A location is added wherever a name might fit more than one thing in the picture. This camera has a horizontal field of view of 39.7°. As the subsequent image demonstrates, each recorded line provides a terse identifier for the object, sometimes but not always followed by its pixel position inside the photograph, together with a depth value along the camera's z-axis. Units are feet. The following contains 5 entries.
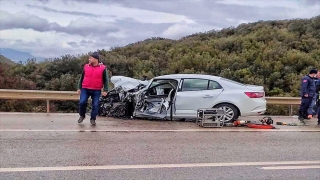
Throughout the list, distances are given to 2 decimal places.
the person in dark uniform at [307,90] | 39.09
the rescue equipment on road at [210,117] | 35.53
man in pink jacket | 34.60
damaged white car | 37.37
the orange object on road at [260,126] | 36.04
